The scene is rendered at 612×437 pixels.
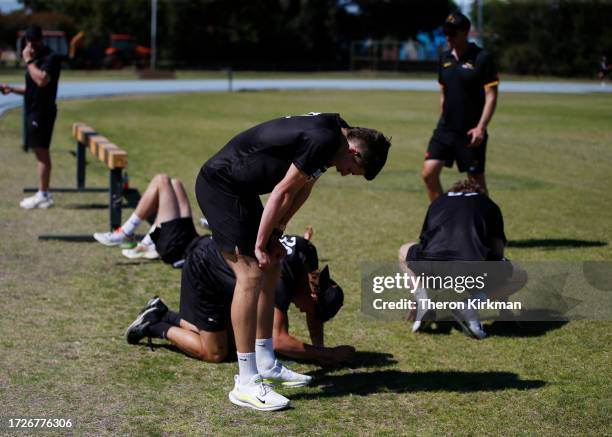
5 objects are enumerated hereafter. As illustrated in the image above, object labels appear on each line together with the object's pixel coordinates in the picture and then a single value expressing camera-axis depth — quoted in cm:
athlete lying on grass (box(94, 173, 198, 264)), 826
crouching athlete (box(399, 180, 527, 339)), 682
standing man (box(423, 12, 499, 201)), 971
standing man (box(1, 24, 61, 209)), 1142
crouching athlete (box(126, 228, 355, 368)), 589
